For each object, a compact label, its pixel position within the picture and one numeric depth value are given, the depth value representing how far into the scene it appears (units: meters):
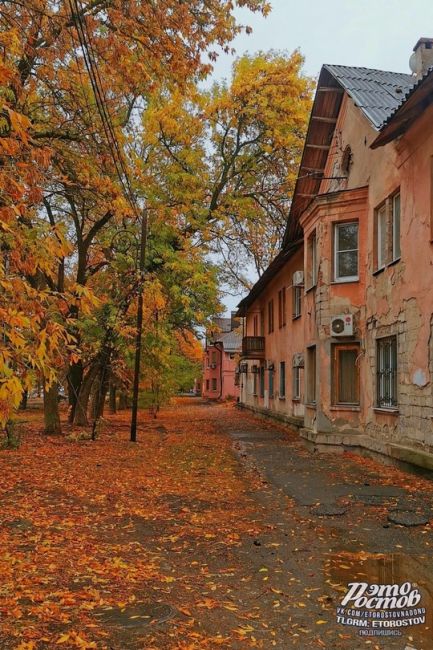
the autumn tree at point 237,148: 18.80
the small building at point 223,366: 64.56
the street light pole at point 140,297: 15.98
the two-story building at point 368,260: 10.39
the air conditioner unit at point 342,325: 13.99
